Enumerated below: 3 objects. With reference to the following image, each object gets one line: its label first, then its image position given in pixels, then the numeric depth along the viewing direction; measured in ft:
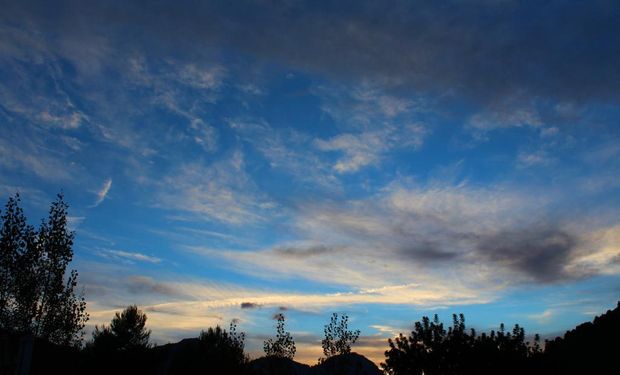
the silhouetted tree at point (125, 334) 117.60
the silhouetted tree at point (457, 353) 85.20
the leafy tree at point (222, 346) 116.26
